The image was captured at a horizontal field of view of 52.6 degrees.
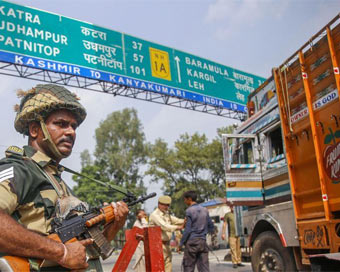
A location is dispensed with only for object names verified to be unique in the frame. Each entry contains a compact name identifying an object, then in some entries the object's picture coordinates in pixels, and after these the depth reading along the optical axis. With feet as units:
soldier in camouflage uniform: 4.81
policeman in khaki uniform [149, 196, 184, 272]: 19.61
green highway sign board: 27.84
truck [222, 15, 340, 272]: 13.69
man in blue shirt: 18.72
